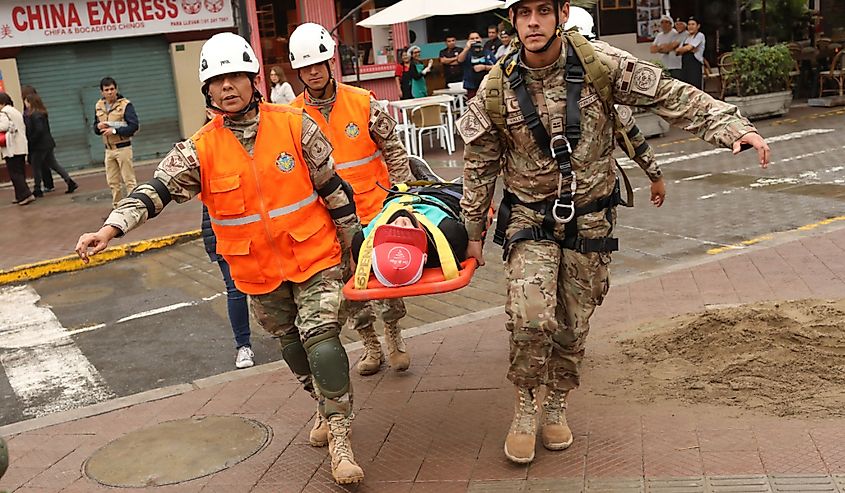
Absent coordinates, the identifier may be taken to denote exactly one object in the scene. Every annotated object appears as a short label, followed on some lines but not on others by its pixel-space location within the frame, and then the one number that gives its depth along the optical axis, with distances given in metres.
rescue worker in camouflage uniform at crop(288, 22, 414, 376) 5.93
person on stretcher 4.55
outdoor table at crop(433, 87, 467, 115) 18.50
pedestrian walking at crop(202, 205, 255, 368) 7.00
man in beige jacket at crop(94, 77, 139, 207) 12.66
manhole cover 5.07
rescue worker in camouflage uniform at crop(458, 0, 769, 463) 4.34
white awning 16.25
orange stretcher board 4.46
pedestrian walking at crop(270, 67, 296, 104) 17.45
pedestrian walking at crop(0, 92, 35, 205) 15.39
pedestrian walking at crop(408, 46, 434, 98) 18.86
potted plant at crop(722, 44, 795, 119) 18.08
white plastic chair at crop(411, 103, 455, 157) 17.09
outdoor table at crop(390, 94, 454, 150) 17.05
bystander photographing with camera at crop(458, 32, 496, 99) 18.38
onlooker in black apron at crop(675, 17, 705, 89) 19.06
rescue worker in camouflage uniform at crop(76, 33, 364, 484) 4.57
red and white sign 18.22
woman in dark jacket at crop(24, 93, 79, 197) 15.81
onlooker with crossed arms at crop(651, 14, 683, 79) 19.66
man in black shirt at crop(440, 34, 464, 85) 19.64
